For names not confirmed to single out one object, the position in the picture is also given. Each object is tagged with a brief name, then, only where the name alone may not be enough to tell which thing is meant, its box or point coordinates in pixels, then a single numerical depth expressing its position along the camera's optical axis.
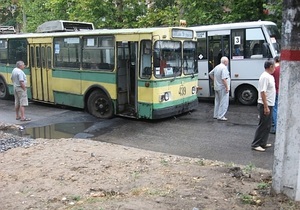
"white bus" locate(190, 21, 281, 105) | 12.82
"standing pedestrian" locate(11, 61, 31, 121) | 11.23
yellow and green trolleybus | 10.28
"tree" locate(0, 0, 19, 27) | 38.78
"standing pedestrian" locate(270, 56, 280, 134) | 8.75
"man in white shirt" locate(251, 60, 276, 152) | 7.50
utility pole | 4.47
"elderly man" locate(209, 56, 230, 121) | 10.52
